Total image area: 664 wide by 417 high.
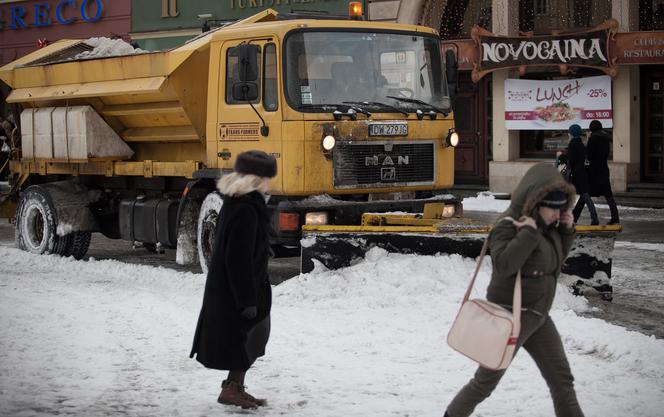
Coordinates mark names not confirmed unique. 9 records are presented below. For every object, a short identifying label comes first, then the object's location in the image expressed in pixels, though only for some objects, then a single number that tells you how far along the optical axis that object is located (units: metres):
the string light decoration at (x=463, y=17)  25.50
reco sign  33.22
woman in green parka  5.88
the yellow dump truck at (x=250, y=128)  12.04
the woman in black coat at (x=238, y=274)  6.85
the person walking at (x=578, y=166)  17.53
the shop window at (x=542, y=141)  24.57
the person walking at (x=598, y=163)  17.78
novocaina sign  22.55
